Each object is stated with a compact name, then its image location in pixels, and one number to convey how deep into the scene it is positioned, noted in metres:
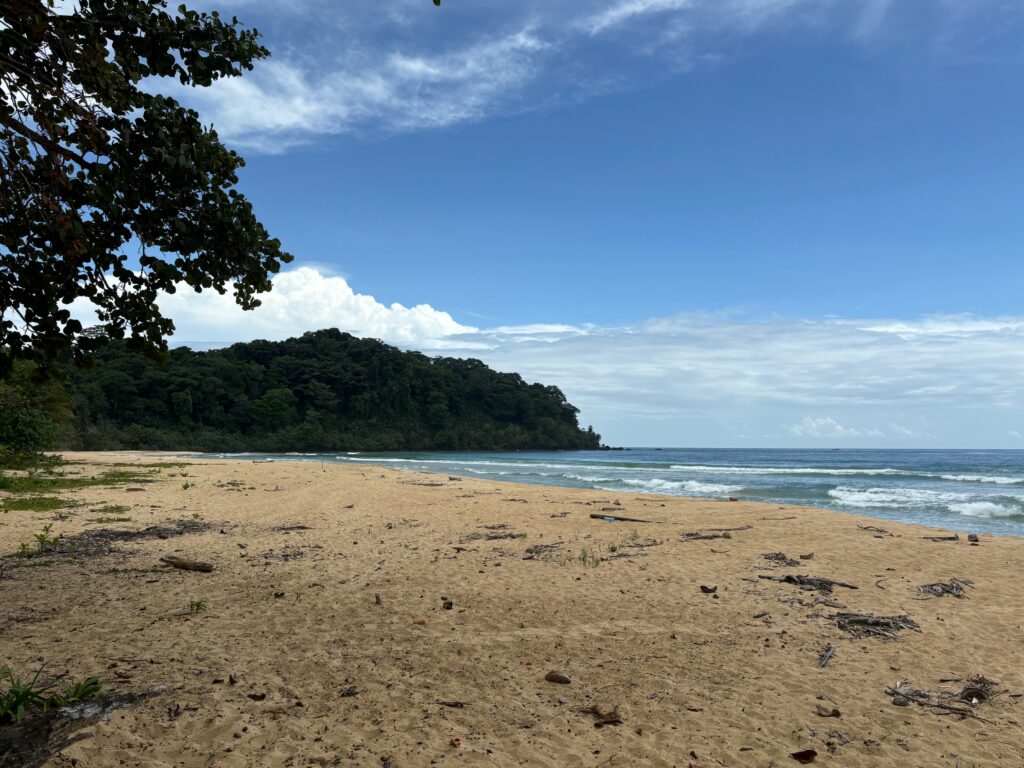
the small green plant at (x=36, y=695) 3.75
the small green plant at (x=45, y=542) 8.61
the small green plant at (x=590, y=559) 8.98
